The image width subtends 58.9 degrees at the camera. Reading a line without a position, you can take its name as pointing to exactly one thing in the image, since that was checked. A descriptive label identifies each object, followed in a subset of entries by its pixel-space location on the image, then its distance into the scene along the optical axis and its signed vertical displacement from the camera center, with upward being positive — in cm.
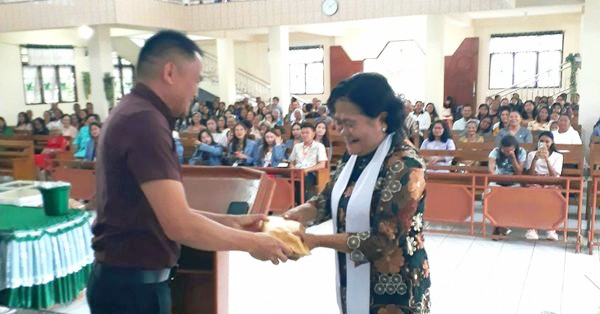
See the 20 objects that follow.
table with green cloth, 319 -101
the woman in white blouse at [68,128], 975 -62
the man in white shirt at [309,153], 625 -72
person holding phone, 526 -71
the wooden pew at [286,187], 593 -107
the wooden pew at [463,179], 522 -91
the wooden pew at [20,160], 792 -97
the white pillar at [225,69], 1422 +62
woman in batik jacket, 163 -37
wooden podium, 242 -76
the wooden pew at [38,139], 850 -72
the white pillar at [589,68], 834 +30
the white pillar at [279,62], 1219 +68
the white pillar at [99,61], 1100 +68
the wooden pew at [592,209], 472 -110
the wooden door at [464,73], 1594 +50
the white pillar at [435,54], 1100 +74
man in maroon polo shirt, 144 -30
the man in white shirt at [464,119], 940 -53
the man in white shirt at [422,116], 1041 -52
